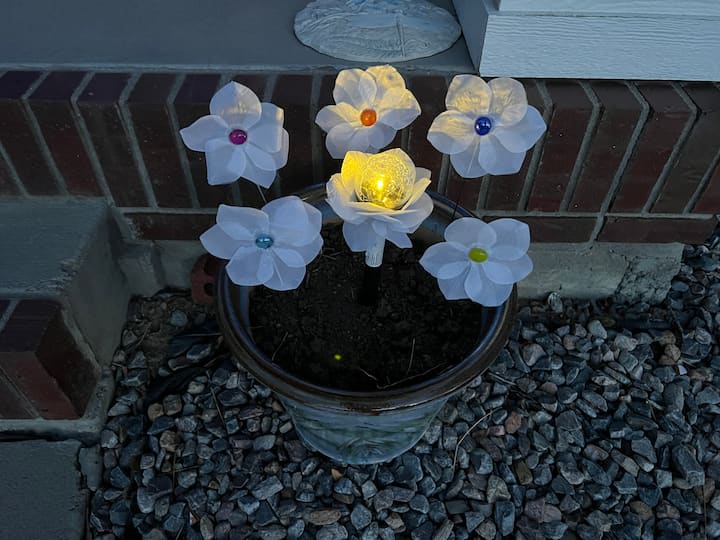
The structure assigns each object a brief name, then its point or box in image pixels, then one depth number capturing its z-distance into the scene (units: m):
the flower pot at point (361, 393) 0.94
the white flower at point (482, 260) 0.83
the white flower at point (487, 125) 0.83
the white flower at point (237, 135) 0.86
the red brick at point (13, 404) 1.19
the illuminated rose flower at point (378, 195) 0.77
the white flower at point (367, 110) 0.89
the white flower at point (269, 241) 0.81
